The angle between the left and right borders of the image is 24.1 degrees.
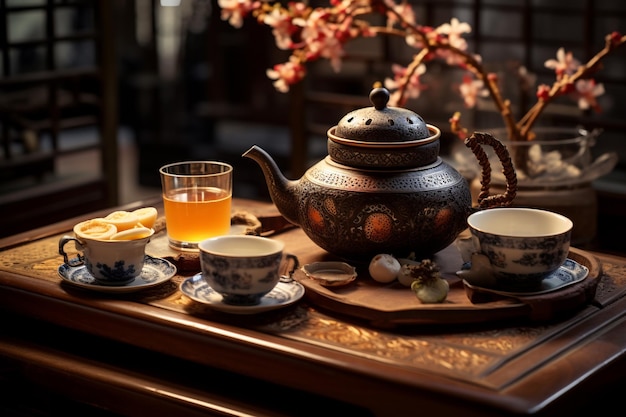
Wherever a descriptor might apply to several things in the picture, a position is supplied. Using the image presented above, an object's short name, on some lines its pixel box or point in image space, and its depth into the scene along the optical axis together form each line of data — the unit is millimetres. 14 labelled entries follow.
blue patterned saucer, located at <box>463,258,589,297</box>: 1361
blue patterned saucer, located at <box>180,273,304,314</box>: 1350
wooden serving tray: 1323
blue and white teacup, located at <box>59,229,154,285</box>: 1405
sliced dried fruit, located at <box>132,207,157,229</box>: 1500
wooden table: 1232
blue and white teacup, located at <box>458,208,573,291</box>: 1347
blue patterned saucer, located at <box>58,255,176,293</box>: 1414
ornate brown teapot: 1423
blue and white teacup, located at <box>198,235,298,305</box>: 1333
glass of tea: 1519
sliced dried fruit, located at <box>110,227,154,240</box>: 1426
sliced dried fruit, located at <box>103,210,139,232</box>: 1469
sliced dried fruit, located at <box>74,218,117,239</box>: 1429
